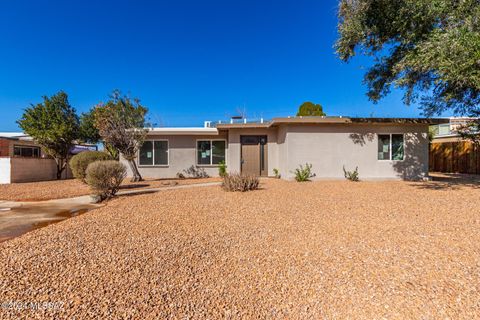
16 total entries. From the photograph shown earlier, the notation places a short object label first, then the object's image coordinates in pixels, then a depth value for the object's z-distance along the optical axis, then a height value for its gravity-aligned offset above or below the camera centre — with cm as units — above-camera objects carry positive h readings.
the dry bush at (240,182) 888 -82
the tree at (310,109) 2133 +460
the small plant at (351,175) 1133 -69
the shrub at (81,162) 990 -5
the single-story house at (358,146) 1138 +72
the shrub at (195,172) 1462 -70
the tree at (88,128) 1825 +256
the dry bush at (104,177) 749 -51
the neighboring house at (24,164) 1292 -17
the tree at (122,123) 1145 +181
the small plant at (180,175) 1446 -87
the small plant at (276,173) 1298 -72
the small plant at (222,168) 1379 -44
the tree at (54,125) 1449 +217
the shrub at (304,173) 1119 -59
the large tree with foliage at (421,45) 664 +396
